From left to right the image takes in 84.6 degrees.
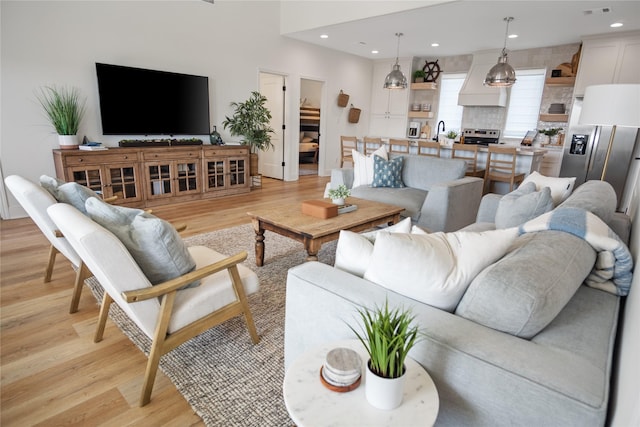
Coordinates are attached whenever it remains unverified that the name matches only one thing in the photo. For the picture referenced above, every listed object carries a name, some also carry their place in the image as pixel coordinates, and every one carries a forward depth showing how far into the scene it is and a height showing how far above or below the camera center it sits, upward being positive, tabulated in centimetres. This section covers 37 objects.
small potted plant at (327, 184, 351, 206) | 306 -56
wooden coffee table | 257 -72
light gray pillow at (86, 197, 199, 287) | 152 -51
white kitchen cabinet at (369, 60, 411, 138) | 826 +60
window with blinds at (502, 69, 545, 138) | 679 +63
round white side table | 86 -69
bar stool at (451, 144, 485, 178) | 501 -32
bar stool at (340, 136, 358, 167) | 668 -39
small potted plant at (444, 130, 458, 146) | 639 -6
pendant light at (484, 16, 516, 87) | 506 +85
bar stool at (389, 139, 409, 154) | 570 -18
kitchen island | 480 -33
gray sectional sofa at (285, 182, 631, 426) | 84 -56
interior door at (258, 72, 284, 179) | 706 +17
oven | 717 -6
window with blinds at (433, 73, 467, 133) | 783 +70
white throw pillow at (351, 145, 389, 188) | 425 -45
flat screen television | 459 +28
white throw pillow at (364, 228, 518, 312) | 115 -42
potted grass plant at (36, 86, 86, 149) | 415 +9
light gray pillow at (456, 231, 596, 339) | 99 -45
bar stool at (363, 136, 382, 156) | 604 -24
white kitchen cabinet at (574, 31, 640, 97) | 532 +119
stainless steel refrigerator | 533 -21
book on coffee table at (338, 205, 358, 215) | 302 -67
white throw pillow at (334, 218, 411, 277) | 138 -48
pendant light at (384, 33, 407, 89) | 579 +81
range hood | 679 +87
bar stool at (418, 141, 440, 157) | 530 -24
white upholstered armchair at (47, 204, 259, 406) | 136 -80
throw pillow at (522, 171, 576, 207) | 260 -36
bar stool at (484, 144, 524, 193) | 475 -44
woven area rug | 155 -122
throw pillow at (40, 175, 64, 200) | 209 -40
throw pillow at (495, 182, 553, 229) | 216 -44
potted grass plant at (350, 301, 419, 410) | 88 -58
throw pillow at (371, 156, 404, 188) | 410 -48
